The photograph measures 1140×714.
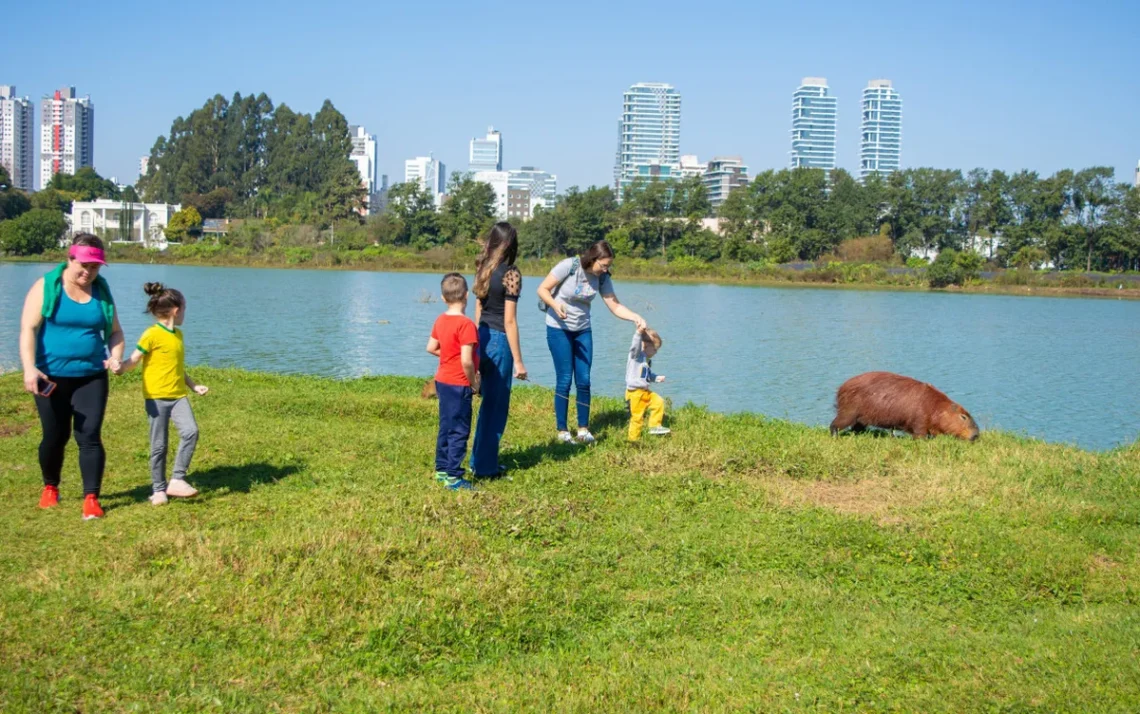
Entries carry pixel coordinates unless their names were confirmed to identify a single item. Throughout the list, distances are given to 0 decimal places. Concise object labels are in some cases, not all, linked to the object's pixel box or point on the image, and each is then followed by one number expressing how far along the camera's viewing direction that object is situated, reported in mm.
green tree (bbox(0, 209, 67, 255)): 70062
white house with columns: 90312
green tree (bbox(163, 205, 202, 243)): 89500
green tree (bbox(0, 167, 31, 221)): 85069
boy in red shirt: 6840
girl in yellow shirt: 6609
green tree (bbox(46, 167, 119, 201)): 108438
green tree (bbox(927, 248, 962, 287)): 64938
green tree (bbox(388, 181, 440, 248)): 80812
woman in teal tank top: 6105
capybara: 9727
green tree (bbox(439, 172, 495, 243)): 79562
